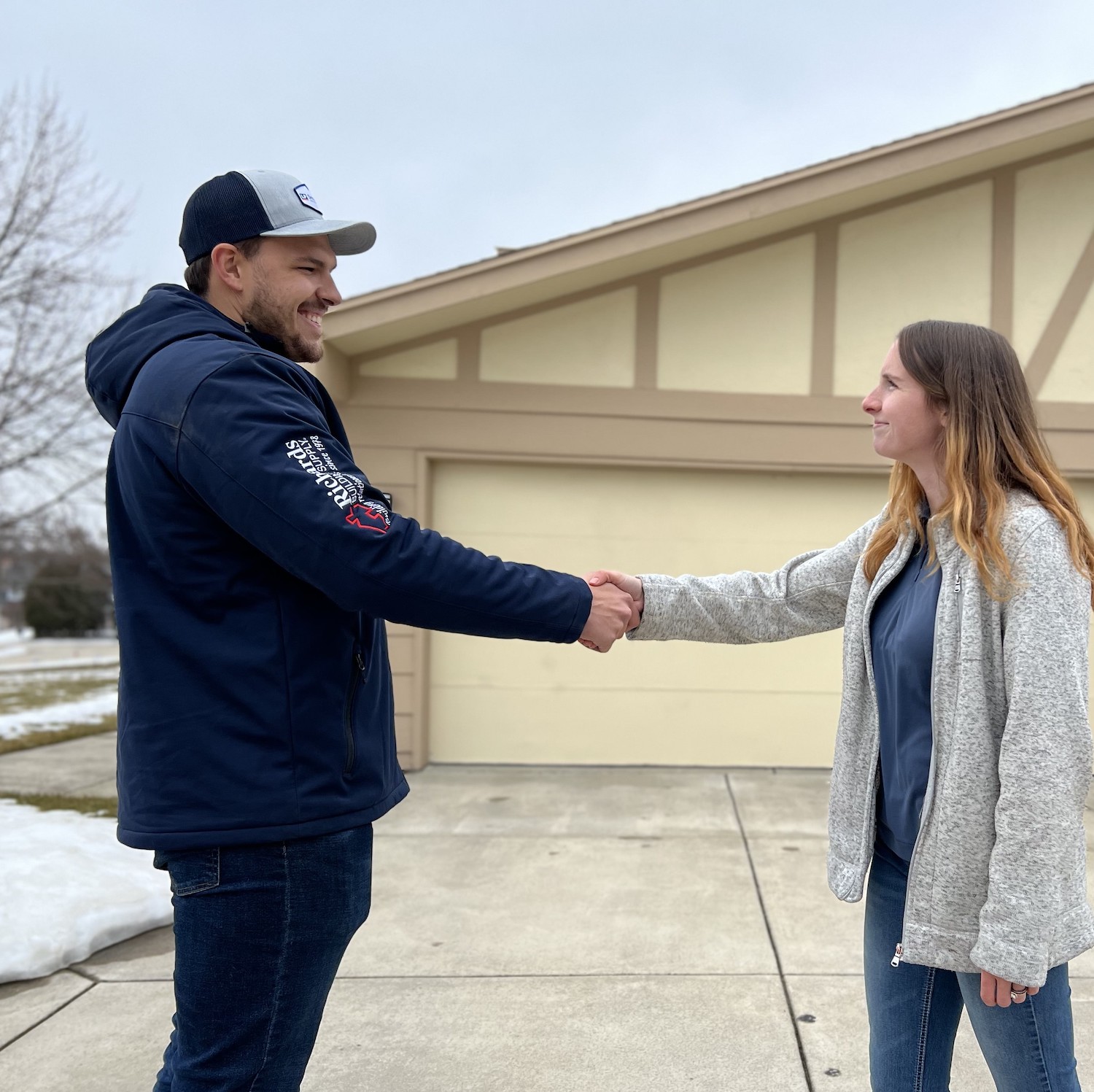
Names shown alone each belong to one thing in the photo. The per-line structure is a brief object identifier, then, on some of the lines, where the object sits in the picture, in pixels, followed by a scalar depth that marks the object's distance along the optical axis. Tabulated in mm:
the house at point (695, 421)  6766
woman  1604
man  1521
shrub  32781
